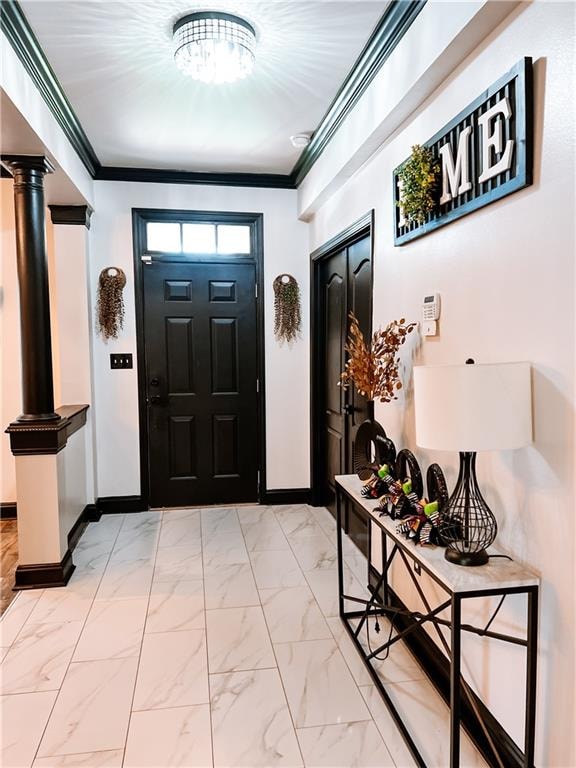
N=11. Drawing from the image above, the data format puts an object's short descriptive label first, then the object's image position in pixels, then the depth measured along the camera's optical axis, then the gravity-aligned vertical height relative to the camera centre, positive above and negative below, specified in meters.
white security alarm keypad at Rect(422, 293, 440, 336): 2.10 +0.17
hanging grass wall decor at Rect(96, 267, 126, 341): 4.07 +0.44
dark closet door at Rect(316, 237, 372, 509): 3.23 +0.06
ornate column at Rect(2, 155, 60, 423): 2.85 +0.40
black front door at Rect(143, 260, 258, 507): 4.23 -0.19
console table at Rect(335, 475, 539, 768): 1.47 -0.70
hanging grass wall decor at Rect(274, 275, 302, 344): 4.31 +0.41
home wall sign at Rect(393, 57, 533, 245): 1.51 +0.66
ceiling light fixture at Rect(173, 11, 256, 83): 2.18 +1.32
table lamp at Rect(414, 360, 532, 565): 1.44 -0.15
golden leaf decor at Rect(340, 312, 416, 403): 2.42 -0.05
